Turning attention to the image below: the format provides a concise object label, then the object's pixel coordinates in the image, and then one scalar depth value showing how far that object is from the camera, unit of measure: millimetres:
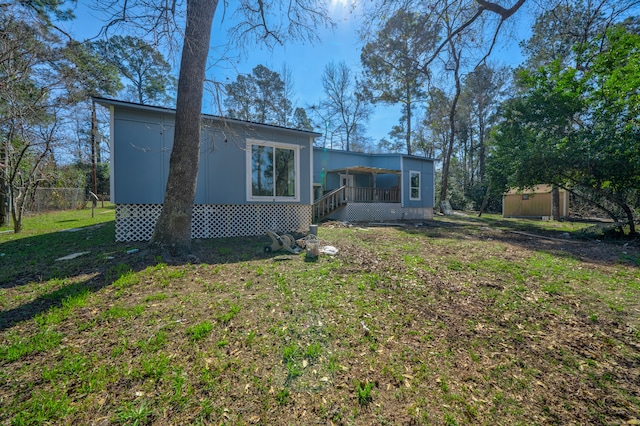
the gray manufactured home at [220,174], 6605
